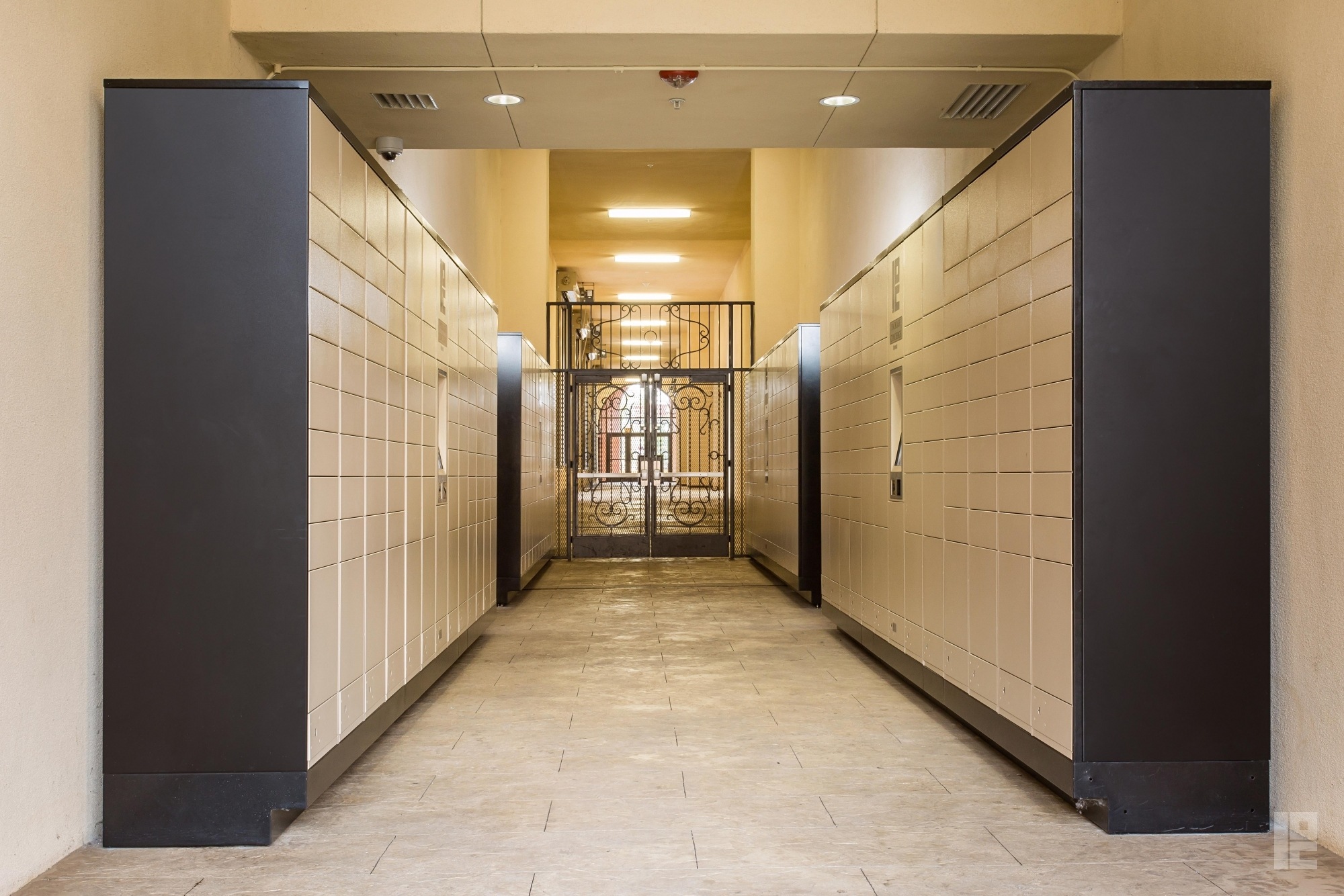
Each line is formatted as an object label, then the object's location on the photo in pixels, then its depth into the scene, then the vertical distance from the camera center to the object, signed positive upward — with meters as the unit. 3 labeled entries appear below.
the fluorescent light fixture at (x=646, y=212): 16.42 +3.58
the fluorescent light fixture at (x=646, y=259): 19.50 +3.47
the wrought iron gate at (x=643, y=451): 13.68 +0.04
